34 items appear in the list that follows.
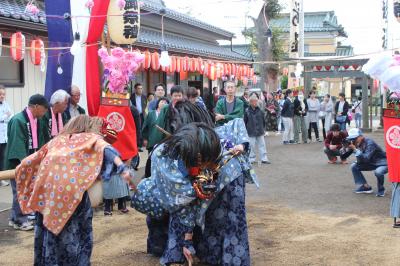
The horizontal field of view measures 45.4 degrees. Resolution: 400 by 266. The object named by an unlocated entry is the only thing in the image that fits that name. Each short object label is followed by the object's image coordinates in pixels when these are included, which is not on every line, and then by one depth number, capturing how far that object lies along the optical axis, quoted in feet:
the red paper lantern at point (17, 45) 26.96
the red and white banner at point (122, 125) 22.27
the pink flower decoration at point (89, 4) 24.78
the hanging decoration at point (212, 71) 50.95
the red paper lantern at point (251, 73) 67.23
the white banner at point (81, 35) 26.11
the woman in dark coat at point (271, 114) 60.39
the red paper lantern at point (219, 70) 52.91
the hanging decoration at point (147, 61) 39.23
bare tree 68.24
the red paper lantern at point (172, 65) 43.60
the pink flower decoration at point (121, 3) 26.16
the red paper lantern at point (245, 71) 63.26
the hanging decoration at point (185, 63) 45.32
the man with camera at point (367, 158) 24.52
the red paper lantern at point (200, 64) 48.46
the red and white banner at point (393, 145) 18.43
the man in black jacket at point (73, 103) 21.72
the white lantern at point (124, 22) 26.45
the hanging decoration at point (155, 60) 40.53
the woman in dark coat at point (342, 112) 51.03
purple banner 26.53
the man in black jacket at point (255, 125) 36.86
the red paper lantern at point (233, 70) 59.62
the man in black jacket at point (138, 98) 37.42
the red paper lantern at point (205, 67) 50.03
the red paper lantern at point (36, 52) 28.86
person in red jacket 36.37
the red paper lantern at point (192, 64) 46.78
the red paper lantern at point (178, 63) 44.42
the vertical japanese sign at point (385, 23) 61.57
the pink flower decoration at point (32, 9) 26.86
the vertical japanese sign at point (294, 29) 63.77
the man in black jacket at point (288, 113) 48.93
